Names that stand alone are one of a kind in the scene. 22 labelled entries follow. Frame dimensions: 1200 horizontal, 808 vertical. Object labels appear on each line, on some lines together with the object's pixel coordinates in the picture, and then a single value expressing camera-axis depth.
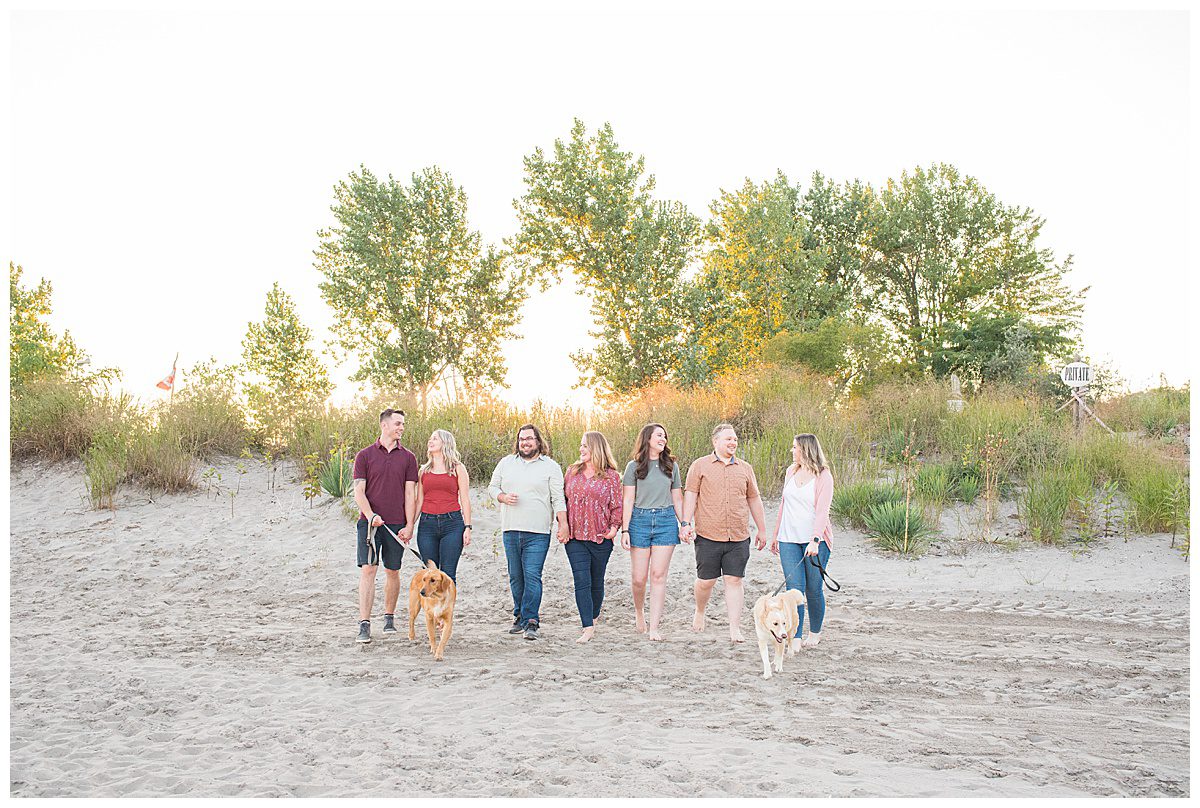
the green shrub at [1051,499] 11.35
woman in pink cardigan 6.98
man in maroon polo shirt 7.51
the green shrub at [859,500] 12.03
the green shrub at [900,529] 11.21
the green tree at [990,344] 33.31
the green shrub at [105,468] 14.41
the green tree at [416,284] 30.94
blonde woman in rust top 7.61
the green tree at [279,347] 45.88
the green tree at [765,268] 36.34
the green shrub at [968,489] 12.66
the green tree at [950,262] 38.84
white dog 6.33
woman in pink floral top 7.54
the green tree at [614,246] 30.34
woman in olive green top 7.56
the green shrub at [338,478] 13.66
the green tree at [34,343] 23.64
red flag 17.82
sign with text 17.78
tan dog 7.15
